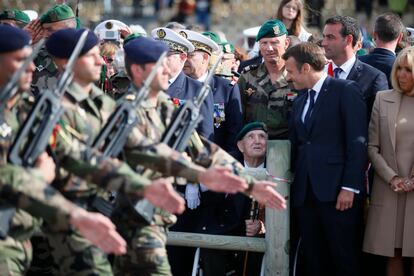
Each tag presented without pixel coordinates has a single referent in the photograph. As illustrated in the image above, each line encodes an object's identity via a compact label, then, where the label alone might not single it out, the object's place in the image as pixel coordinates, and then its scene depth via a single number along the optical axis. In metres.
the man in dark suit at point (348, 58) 16.72
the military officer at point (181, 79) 17.09
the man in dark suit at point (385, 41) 18.16
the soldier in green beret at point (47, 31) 17.64
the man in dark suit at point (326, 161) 15.53
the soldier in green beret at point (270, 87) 17.77
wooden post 15.87
